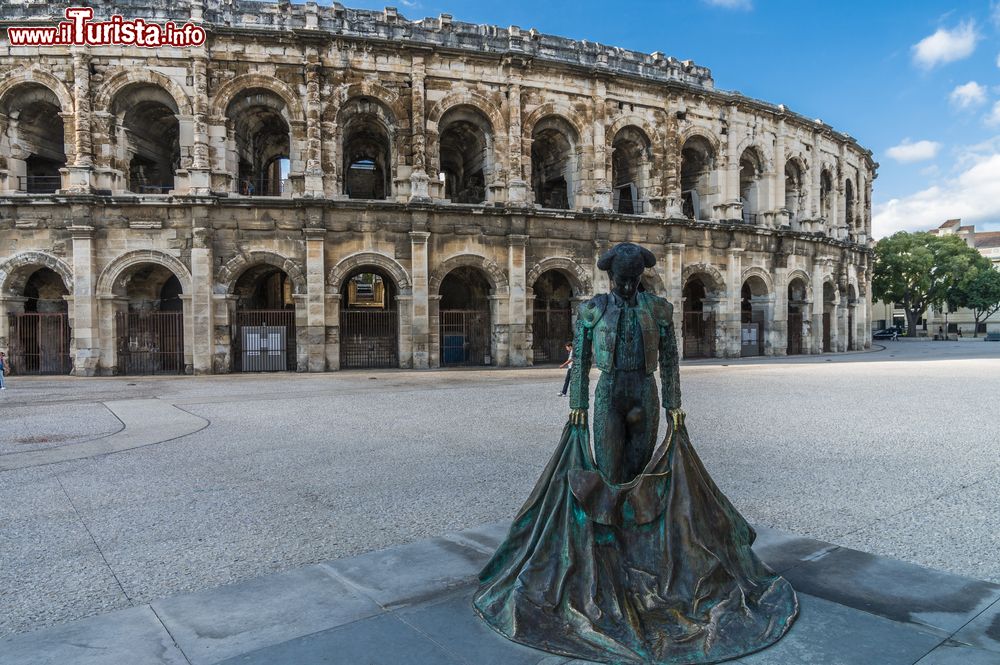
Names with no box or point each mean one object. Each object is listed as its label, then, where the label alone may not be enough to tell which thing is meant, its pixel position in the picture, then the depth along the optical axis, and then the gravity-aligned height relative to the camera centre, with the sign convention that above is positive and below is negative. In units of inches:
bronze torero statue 104.6 -44.1
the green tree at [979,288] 1706.4 +95.7
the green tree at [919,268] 1660.9 +156.5
